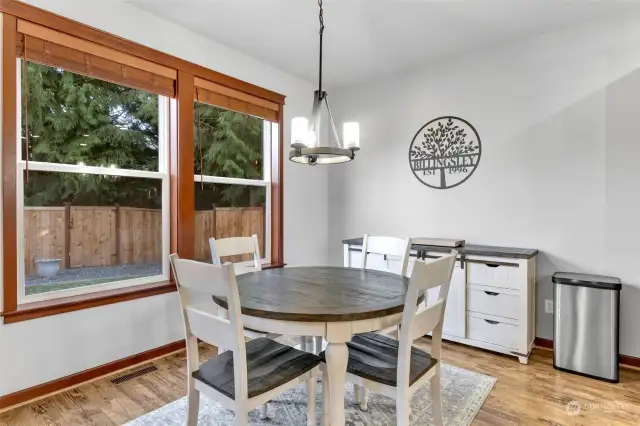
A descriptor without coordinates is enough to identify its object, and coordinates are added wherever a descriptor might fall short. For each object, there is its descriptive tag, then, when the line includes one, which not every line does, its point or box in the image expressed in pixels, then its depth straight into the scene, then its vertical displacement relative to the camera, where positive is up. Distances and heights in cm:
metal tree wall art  336 +55
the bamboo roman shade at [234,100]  308 +100
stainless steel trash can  241 -81
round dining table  146 -43
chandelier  196 +38
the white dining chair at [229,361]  136 -70
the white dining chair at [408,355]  146 -71
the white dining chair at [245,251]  212 -32
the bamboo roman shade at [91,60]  215 +99
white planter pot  231 -40
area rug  195 -116
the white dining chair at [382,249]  210 -30
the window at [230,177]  319 +29
